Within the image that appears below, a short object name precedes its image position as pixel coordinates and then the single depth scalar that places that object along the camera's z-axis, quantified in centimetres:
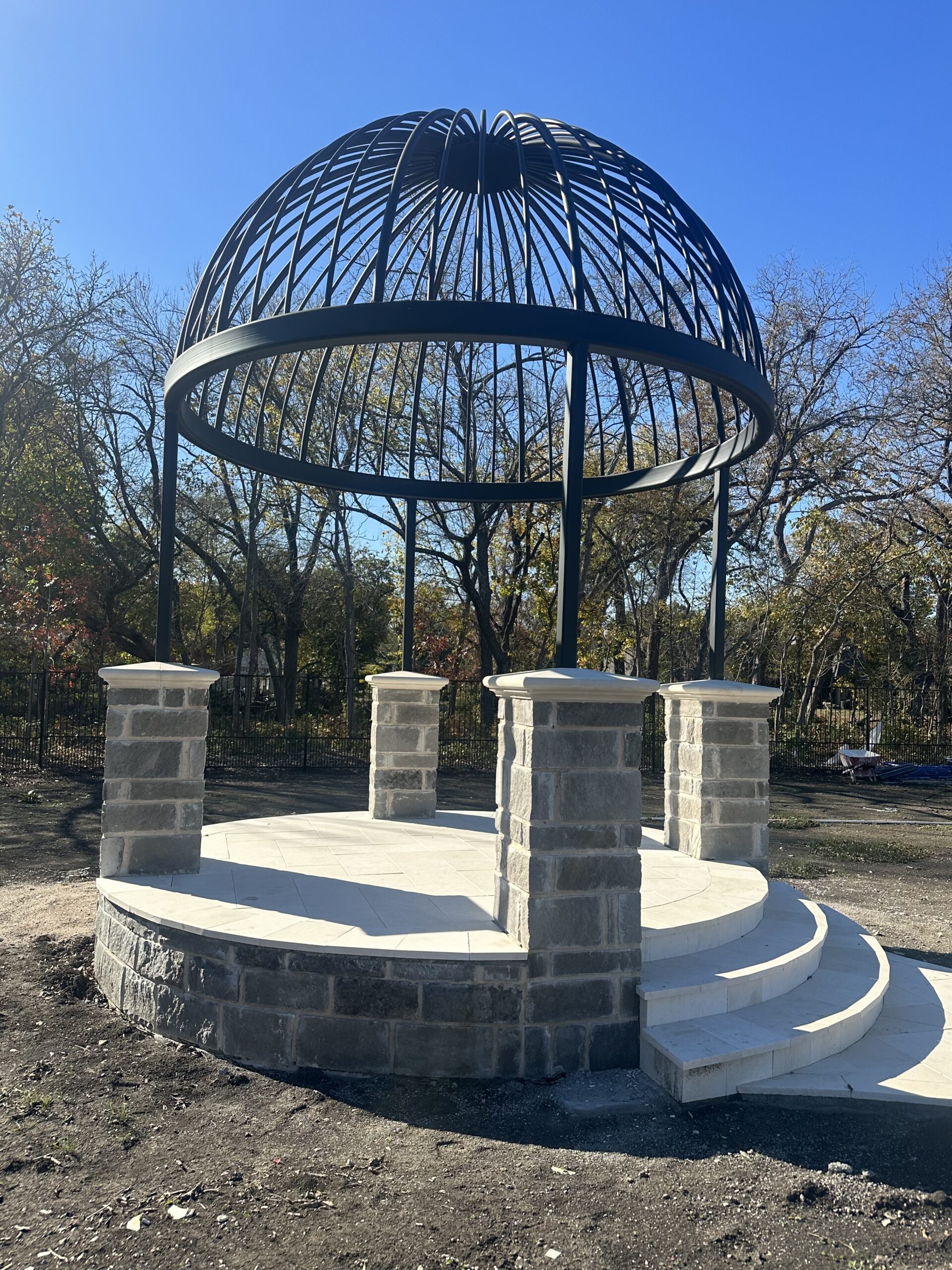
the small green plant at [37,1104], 368
